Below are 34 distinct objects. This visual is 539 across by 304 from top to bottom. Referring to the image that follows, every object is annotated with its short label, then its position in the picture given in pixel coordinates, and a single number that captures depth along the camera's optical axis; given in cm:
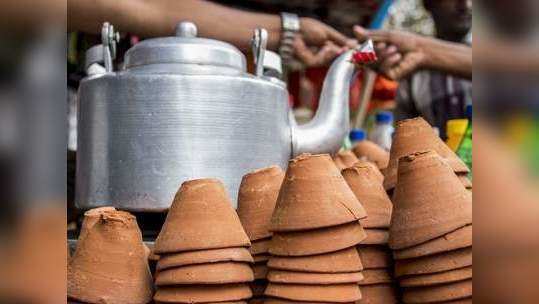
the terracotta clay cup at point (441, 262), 69
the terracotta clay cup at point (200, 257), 68
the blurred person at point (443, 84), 317
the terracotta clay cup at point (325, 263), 69
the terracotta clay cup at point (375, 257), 78
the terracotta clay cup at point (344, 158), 126
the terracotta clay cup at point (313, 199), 71
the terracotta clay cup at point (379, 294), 75
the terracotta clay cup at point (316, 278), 69
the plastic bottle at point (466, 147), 154
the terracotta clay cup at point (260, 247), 79
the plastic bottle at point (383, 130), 206
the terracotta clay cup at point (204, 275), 67
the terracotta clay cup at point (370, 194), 81
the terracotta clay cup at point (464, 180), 87
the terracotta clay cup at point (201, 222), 70
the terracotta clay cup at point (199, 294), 67
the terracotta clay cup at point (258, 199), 81
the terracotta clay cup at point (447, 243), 69
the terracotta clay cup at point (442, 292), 69
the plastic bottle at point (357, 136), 198
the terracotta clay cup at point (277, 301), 69
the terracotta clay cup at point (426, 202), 71
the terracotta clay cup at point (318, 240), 70
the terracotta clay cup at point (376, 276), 76
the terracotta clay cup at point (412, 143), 91
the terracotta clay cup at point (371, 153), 133
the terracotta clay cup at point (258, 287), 77
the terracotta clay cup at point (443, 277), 69
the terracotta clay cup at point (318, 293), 68
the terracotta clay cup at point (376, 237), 78
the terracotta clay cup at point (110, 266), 70
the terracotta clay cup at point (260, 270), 78
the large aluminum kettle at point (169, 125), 99
